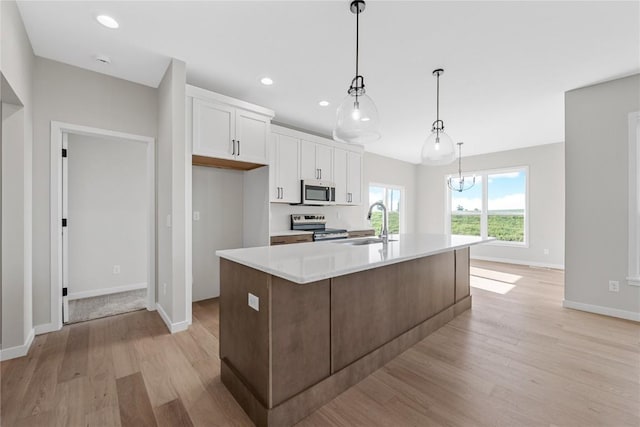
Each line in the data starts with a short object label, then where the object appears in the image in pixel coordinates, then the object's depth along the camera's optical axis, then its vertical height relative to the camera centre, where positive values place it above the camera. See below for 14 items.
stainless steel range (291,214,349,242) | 4.44 -0.24
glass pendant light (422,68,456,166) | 2.95 +0.69
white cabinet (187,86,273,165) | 2.94 +0.97
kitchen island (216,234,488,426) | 1.51 -0.71
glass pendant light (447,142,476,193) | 6.80 +0.77
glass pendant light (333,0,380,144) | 2.17 +0.76
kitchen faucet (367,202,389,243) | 2.55 -0.09
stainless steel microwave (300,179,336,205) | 4.32 +0.31
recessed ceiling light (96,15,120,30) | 2.14 +1.49
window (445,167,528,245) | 6.26 +0.11
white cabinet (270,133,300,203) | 3.96 +0.63
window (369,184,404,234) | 6.92 +0.26
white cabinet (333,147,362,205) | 4.96 +0.67
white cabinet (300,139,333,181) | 4.38 +0.84
